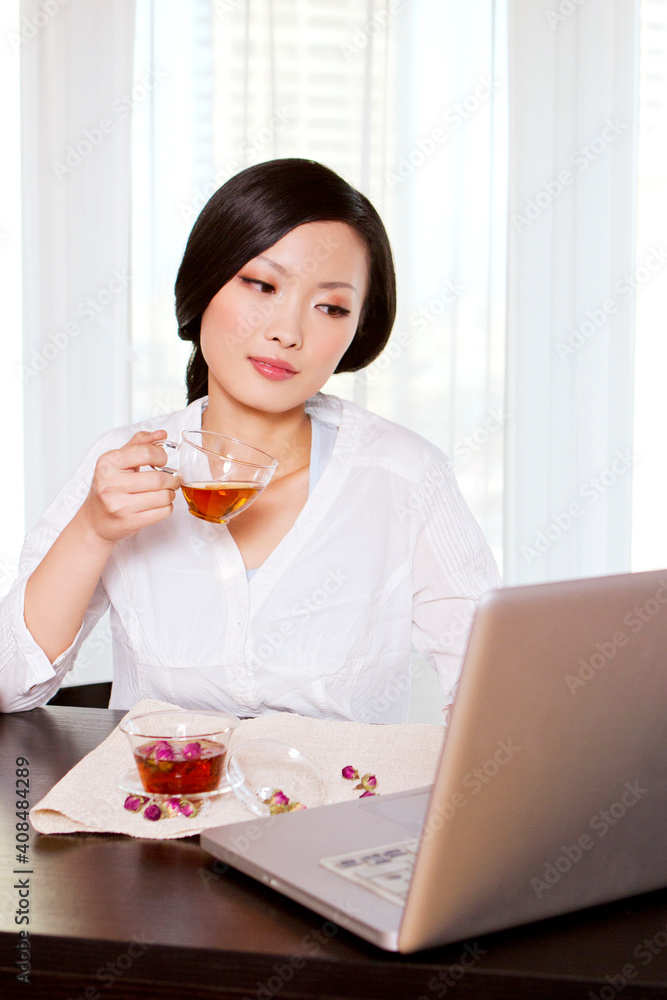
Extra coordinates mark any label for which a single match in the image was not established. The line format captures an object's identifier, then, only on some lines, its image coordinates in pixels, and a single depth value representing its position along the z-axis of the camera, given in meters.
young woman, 2.24
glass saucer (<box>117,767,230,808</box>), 1.71
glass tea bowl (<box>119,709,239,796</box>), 1.71
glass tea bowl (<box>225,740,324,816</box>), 1.71
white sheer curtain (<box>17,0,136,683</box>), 5.12
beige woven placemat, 1.66
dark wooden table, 1.42
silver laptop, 1.38
